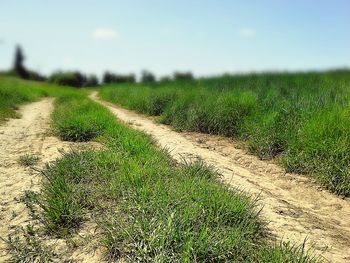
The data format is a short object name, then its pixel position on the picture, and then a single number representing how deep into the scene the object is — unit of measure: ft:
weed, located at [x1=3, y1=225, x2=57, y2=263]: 8.32
